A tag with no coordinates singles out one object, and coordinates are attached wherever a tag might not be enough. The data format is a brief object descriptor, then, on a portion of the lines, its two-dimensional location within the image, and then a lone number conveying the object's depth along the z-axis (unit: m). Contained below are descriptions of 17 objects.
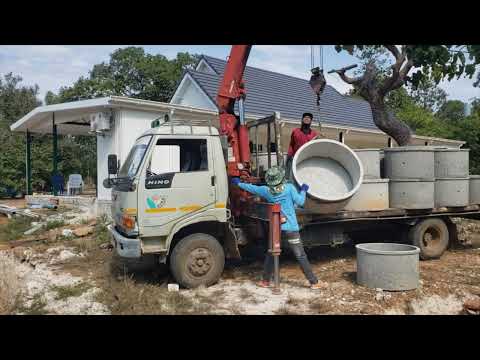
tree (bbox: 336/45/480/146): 7.34
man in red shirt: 6.80
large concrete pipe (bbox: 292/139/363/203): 6.50
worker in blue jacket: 5.88
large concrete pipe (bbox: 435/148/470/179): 7.22
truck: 5.80
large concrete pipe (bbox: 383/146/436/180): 6.86
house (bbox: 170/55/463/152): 14.94
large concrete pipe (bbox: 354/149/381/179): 6.93
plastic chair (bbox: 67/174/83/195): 16.48
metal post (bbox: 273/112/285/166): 6.44
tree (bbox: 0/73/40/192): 21.03
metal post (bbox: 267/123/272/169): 6.84
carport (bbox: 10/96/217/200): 10.68
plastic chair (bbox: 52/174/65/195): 14.31
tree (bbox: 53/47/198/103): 28.59
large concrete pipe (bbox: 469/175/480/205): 7.67
